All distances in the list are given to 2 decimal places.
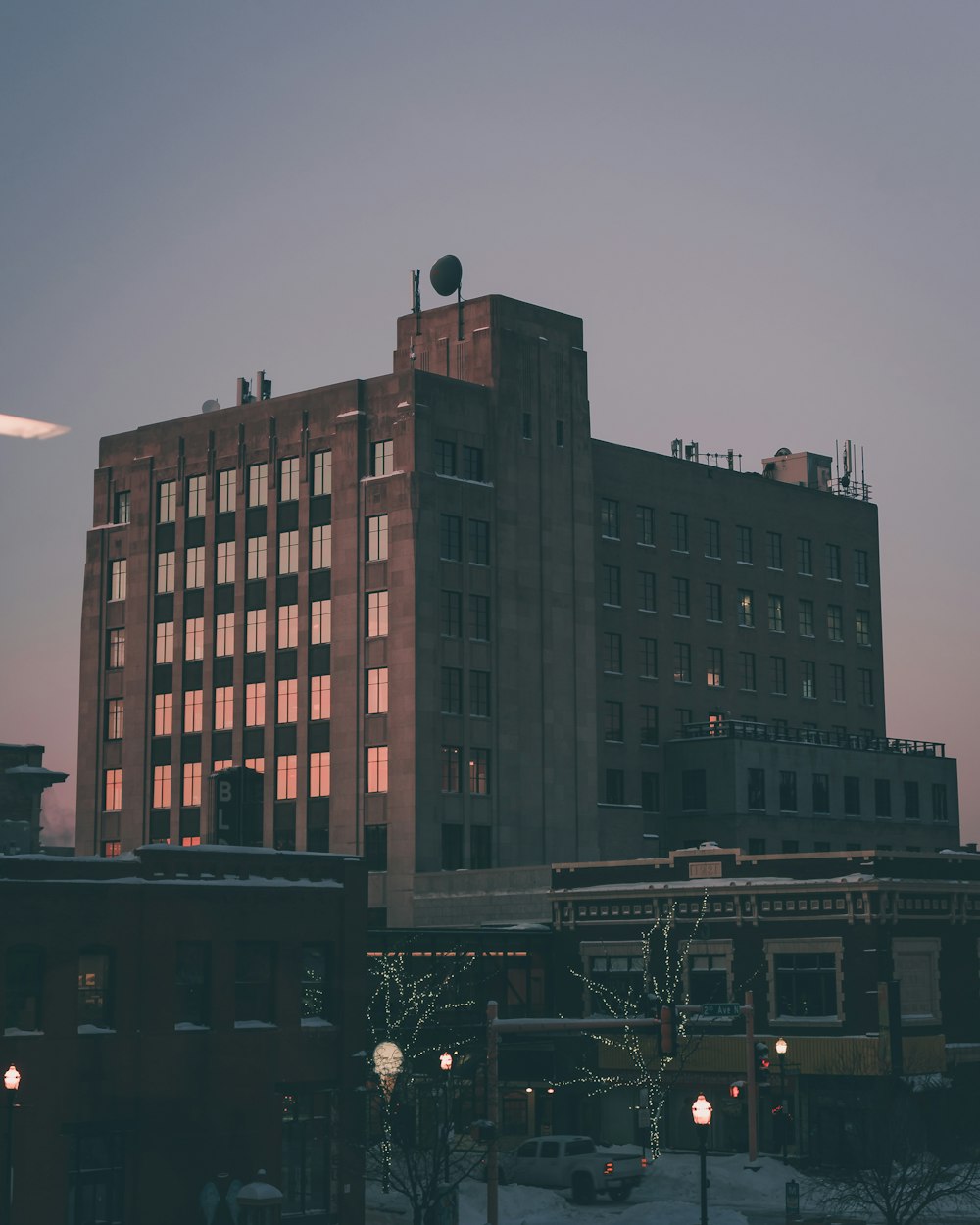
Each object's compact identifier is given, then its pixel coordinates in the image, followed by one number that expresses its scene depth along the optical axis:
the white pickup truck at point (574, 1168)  65.38
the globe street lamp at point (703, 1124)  50.16
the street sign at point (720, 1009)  61.66
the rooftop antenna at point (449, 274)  105.31
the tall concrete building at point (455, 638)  96.06
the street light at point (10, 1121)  48.84
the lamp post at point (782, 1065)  68.19
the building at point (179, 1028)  53.03
